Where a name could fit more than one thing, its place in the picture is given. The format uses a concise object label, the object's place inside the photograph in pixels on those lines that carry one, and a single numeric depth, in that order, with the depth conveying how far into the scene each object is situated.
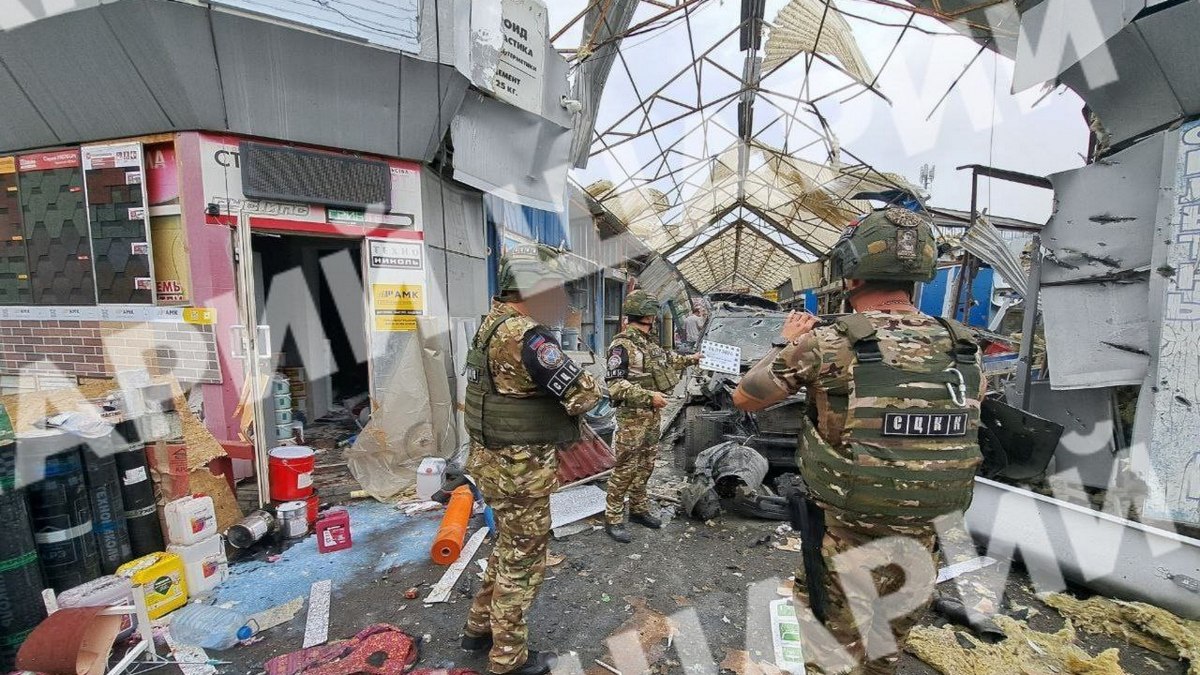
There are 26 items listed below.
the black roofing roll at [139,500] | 2.92
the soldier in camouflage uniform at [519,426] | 2.26
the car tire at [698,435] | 5.00
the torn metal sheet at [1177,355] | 3.43
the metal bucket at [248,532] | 3.39
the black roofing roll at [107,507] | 2.72
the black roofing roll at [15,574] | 2.27
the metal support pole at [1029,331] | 4.47
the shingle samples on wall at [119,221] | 4.30
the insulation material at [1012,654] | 2.38
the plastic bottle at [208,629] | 2.56
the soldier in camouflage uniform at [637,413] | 3.94
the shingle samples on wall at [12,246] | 4.60
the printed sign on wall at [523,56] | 5.35
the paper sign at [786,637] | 2.49
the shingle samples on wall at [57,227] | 4.45
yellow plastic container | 2.62
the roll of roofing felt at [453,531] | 3.21
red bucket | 3.78
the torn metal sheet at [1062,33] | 3.50
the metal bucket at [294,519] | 3.67
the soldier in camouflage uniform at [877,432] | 1.66
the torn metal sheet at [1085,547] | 2.70
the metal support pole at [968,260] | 4.73
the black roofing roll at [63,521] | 2.48
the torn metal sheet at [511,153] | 5.46
